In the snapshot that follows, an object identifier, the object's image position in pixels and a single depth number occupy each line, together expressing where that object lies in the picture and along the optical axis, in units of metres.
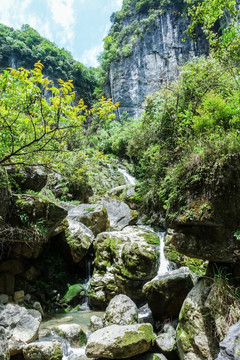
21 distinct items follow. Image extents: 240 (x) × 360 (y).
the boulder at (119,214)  10.85
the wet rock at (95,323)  5.75
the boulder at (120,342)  4.29
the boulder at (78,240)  8.59
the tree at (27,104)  3.29
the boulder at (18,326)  4.79
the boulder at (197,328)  3.84
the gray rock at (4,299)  6.53
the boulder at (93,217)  9.83
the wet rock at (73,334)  5.32
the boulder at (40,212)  6.78
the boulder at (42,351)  4.58
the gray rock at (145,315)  5.77
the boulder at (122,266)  7.19
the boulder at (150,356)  4.40
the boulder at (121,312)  5.34
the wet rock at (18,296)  7.14
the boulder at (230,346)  2.63
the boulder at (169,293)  5.46
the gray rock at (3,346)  3.76
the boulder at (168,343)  4.54
